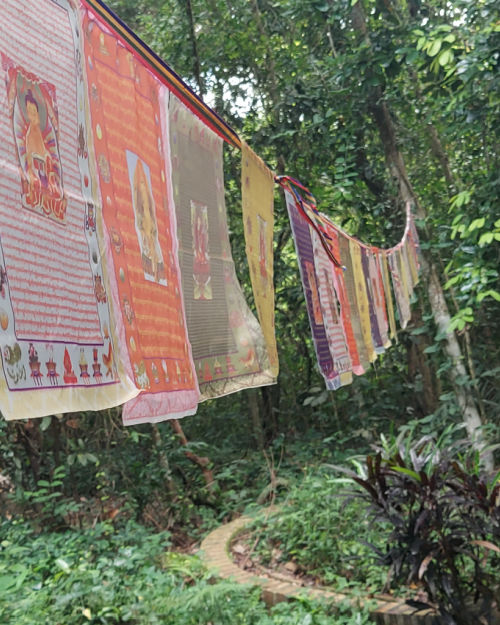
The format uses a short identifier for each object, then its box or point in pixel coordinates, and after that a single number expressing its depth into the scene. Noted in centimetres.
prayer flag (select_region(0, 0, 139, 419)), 112
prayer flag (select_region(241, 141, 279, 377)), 250
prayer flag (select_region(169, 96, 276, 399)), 197
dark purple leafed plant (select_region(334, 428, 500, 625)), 312
